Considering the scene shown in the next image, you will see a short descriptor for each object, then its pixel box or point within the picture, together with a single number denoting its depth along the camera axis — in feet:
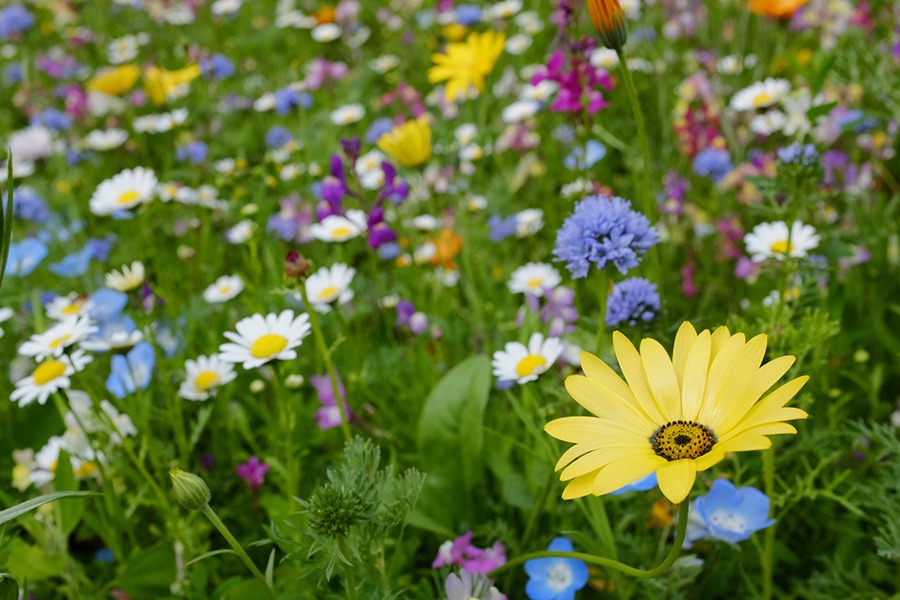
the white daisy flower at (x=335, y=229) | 2.75
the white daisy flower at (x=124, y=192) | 2.89
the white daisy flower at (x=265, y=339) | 2.26
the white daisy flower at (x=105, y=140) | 3.87
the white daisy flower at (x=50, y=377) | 2.34
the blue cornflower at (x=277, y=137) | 3.96
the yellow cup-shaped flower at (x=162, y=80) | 3.91
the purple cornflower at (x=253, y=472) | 2.48
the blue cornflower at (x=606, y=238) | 2.17
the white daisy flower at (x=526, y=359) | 2.30
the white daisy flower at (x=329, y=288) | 2.52
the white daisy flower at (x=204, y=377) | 2.50
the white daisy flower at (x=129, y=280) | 2.56
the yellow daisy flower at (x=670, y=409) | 1.88
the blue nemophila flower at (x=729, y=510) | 2.17
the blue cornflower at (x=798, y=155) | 2.29
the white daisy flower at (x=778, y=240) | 2.45
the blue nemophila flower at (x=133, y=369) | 2.63
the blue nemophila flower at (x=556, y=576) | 2.21
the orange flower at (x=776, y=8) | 3.12
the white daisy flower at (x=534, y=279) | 2.74
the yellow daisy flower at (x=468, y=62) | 3.06
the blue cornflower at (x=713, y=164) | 3.01
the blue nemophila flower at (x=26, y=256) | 2.98
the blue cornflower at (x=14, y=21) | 5.16
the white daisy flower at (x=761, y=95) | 3.00
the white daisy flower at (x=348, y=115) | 3.94
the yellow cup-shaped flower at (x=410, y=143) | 2.75
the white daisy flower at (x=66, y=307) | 2.65
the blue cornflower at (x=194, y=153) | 3.81
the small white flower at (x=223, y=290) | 2.84
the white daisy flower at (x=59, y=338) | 2.33
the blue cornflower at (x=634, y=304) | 2.24
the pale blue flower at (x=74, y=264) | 2.97
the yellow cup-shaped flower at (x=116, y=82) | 4.18
